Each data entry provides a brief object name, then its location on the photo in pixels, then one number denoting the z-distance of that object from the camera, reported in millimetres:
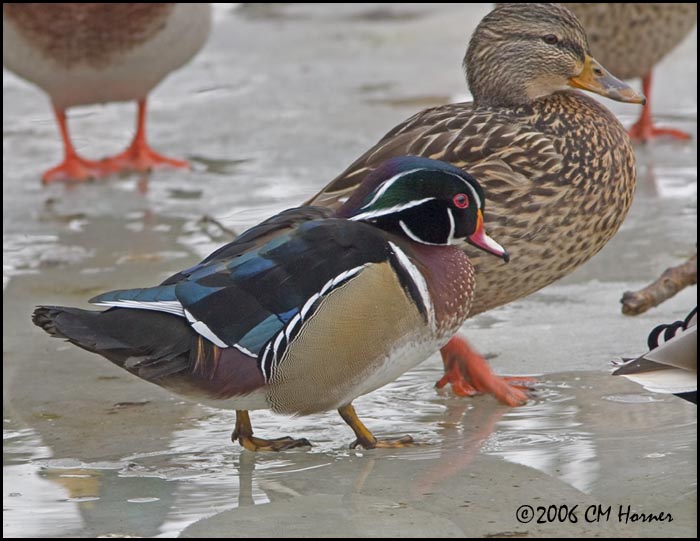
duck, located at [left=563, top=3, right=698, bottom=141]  15336
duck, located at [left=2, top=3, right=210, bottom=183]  15039
